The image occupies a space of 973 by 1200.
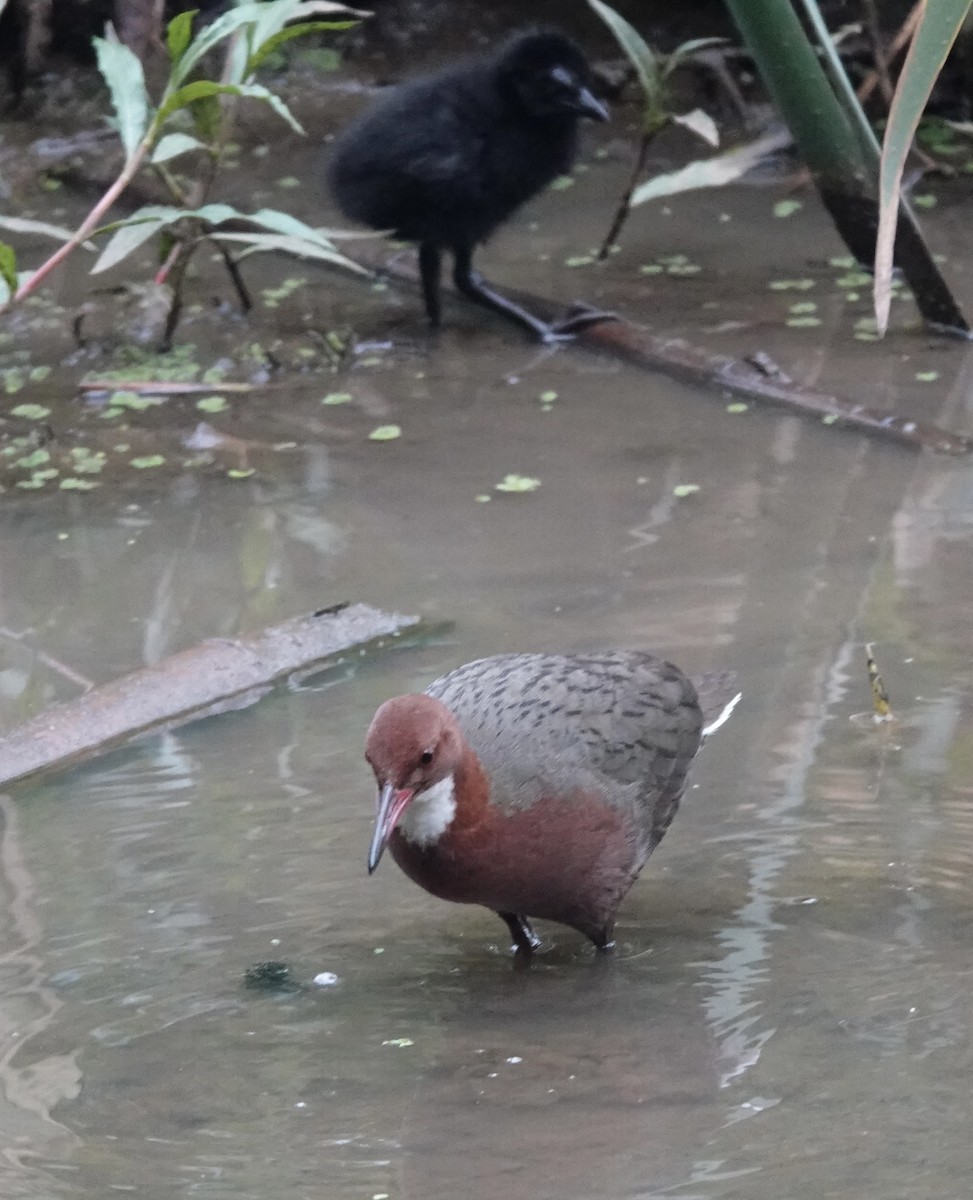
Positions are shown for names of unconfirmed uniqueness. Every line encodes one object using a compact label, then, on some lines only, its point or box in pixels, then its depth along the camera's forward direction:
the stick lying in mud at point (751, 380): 9.76
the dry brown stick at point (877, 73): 13.93
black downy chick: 12.07
